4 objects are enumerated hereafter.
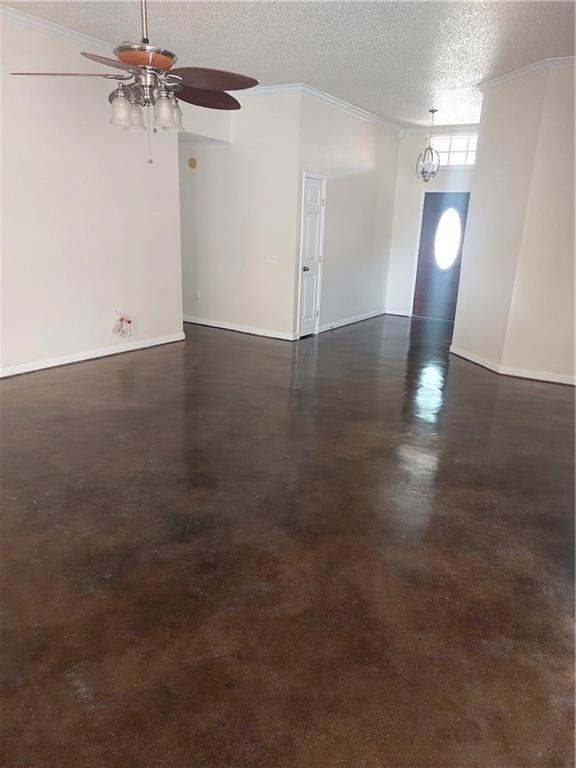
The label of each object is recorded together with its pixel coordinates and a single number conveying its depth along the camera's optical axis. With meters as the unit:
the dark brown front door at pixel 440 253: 8.53
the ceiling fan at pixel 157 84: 2.51
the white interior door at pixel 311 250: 6.66
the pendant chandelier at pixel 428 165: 7.36
